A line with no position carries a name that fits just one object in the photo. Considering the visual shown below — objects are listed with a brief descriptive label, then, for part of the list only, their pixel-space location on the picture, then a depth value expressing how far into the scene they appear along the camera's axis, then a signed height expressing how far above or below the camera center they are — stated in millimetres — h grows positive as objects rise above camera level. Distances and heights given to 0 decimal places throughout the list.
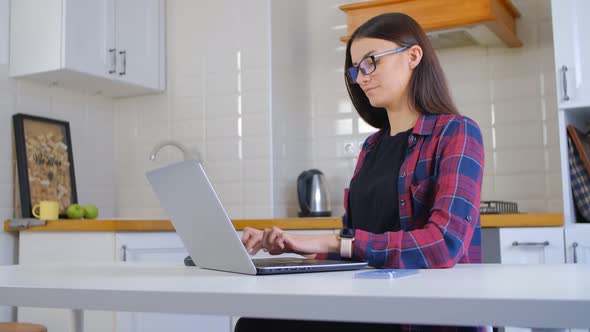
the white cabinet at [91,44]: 3252 +816
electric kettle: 3332 +75
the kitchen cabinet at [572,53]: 2623 +560
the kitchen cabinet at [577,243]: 2477 -134
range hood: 2805 +769
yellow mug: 3164 +24
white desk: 758 -107
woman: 1358 +84
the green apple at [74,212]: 3277 +14
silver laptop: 1162 -25
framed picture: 3232 +251
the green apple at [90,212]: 3344 +13
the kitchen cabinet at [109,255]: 2908 -172
